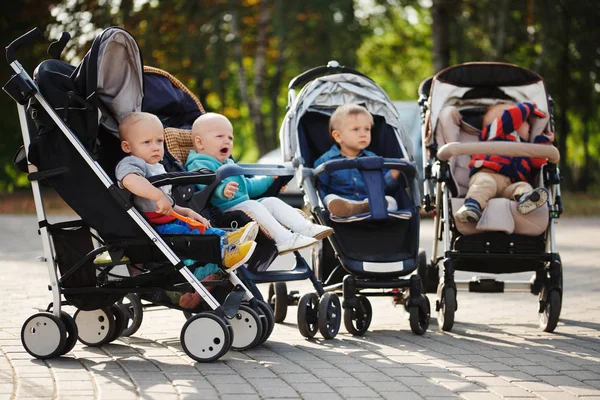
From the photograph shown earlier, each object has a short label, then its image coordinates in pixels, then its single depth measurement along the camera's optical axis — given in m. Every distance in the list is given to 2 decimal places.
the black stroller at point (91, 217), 10.17
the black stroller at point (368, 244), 12.04
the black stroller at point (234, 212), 11.16
